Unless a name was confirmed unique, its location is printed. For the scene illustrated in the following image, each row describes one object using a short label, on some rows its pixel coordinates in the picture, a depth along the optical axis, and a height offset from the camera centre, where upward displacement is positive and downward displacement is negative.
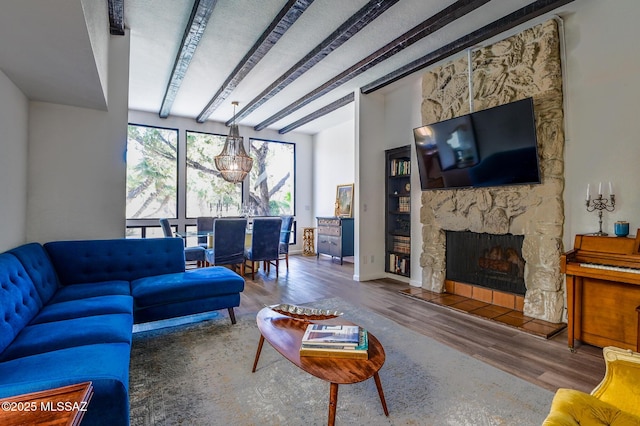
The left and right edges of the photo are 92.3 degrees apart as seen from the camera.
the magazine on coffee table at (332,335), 1.73 -0.73
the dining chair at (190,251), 5.03 -0.67
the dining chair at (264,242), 5.01 -0.51
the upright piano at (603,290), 2.37 -0.62
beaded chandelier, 5.34 +0.89
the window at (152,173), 6.09 +0.76
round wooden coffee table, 1.47 -0.79
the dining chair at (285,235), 5.95 -0.48
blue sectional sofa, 1.31 -0.70
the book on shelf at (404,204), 4.89 +0.13
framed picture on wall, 6.76 +0.26
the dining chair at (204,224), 5.83 -0.26
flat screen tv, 3.16 +0.74
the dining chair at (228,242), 4.57 -0.47
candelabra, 2.72 +0.08
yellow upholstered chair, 1.12 -0.73
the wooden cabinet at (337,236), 6.39 -0.53
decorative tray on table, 2.24 -0.75
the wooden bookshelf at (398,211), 4.89 +0.02
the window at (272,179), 7.43 +0.81
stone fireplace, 3.06 +0.54
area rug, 1.75 -1.16
